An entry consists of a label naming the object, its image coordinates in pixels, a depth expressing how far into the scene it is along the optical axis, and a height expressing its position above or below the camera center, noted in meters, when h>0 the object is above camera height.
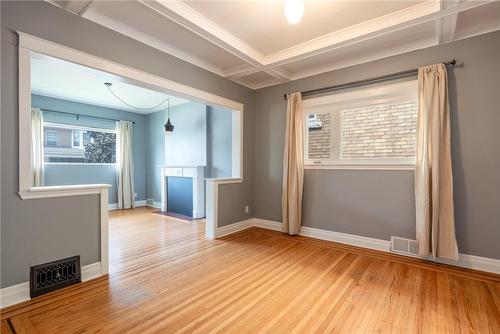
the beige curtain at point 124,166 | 6.26 +0.03
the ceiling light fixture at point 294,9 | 1.81 +1.23
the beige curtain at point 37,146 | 4.93 +0.46
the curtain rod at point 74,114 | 5.26 +1.27
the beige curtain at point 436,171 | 2.59 -0.06
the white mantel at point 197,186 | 5.27 -0.43
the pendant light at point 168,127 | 5.39 +0.92
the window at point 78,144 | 5.34 +0.56
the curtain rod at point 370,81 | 2.88 +1.16
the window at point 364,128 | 3.02 +0.54
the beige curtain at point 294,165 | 3.73 +0.02
